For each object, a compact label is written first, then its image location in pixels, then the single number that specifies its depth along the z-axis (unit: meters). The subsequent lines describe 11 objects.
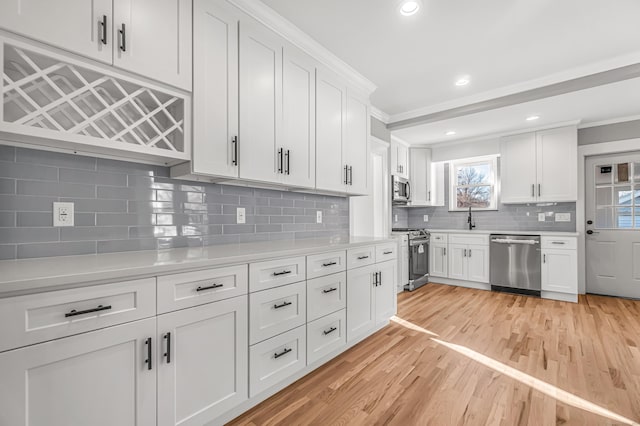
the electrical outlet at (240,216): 2.27
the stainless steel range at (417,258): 4.50
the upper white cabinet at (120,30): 1.21
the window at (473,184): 5.13
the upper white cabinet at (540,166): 4.15
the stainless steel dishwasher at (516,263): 4.16
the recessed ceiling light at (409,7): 2.08
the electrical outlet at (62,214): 1.46
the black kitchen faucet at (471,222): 5.17
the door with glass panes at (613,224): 4.05
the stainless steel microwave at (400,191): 4.55
